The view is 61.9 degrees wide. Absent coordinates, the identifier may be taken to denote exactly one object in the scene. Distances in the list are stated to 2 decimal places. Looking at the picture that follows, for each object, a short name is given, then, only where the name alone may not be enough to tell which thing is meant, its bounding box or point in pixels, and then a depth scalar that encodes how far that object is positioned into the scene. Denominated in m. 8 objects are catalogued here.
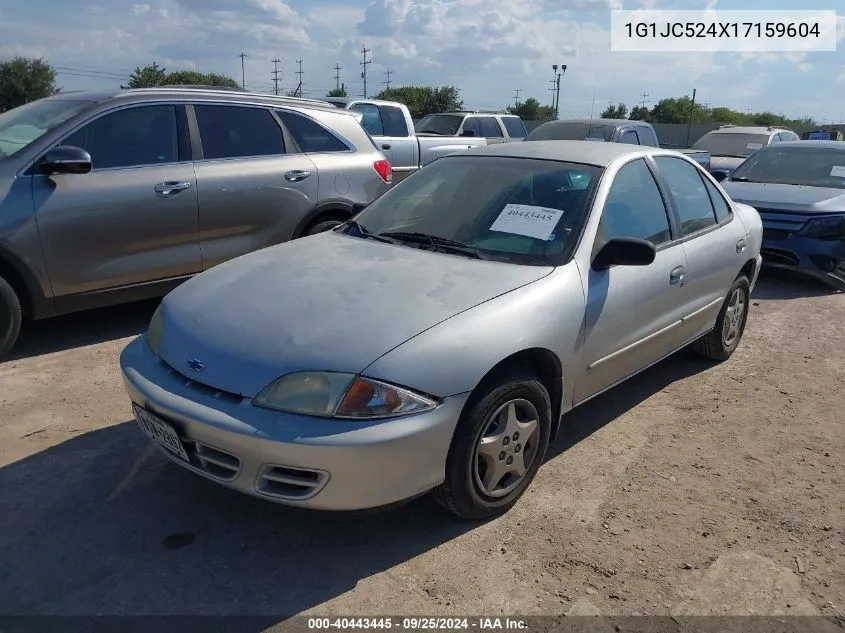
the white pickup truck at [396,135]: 12.05
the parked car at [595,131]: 11.52
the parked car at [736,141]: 15.20
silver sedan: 2.61
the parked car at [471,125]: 14.71
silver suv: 4.65
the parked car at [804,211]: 7.60
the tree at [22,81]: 46.69
